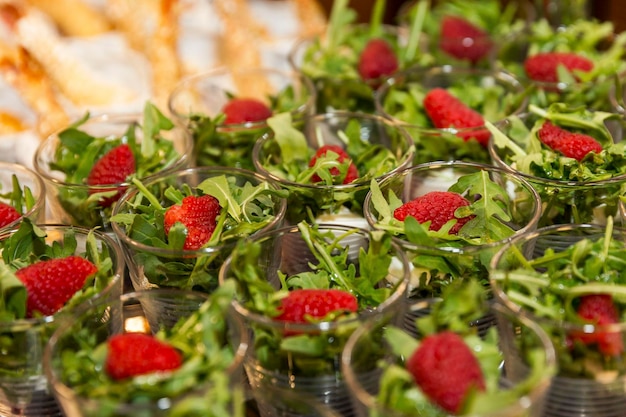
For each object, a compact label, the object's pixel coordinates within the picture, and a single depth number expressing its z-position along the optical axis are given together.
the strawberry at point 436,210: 0.83
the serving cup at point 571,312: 0.65
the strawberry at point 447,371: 0.60
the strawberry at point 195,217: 0.83
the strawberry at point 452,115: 1.04
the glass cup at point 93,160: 0.98
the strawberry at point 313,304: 0.70
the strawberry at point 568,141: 0.93
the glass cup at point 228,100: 1.10
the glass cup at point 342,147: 0.91
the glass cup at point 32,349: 0.73
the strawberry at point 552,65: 1.20
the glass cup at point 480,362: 0.59
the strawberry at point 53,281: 0.76
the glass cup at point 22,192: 0.95
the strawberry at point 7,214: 0.95
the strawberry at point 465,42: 1.41
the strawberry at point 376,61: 1.30
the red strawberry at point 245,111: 1.15
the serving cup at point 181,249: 0.80
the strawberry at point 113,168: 1.02
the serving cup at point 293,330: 0.68
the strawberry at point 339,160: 0.96
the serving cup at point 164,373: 0.60
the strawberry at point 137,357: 0.63
